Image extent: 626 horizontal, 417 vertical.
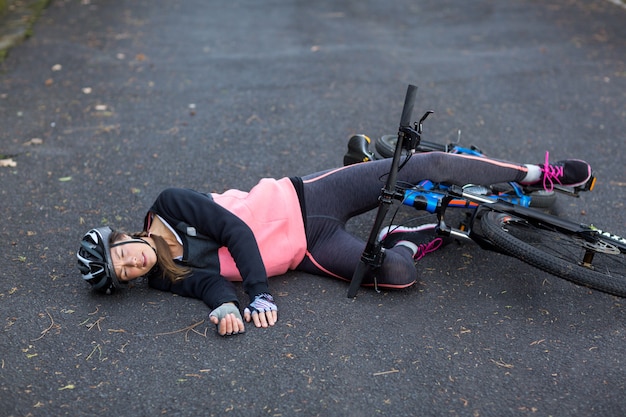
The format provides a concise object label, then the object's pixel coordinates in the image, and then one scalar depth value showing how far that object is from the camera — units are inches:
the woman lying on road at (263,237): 150.0
